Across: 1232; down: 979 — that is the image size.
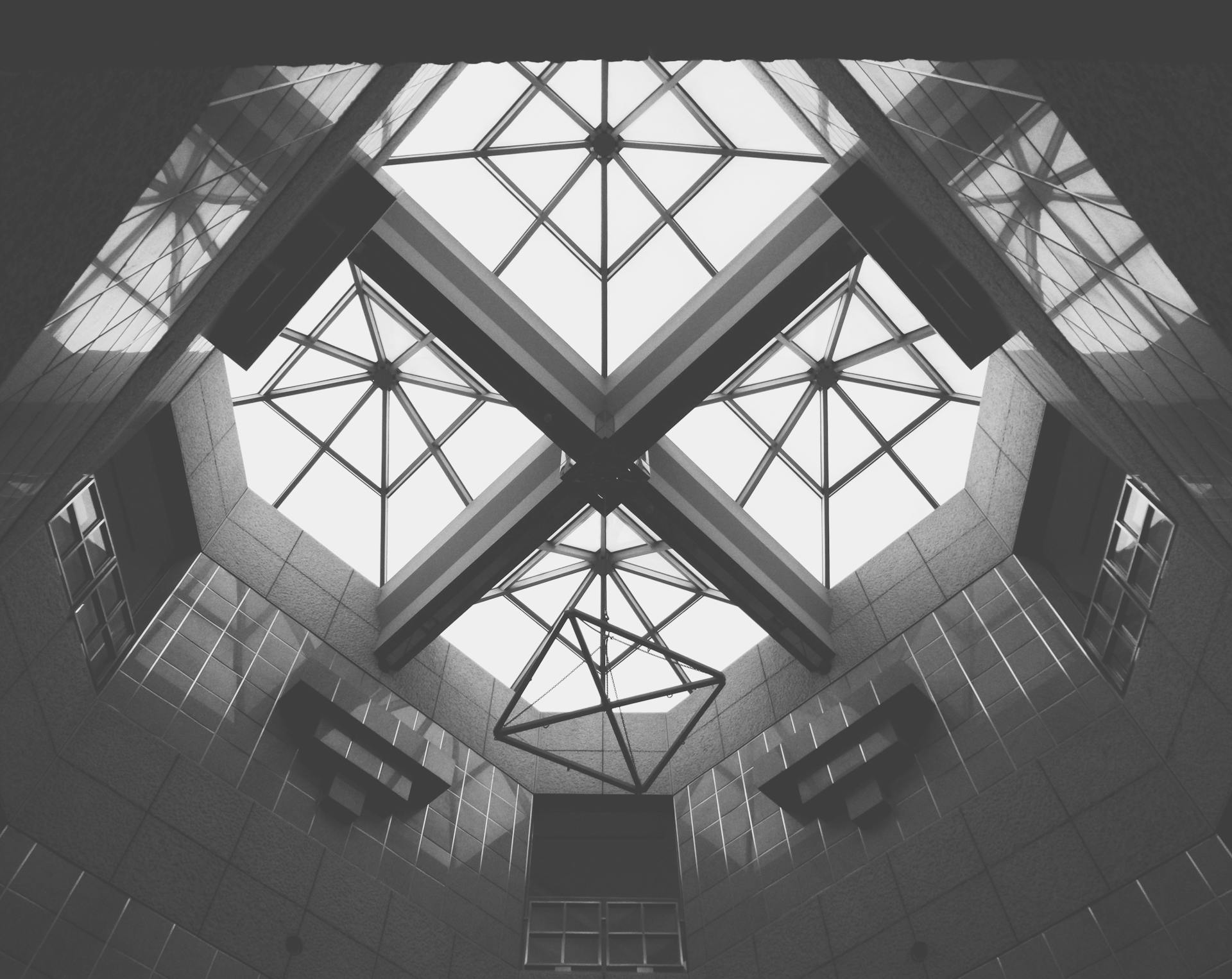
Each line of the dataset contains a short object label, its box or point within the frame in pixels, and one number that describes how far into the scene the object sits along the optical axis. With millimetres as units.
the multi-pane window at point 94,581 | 16625
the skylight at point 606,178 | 19859
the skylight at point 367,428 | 22938
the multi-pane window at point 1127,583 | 16391
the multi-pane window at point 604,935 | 21188
